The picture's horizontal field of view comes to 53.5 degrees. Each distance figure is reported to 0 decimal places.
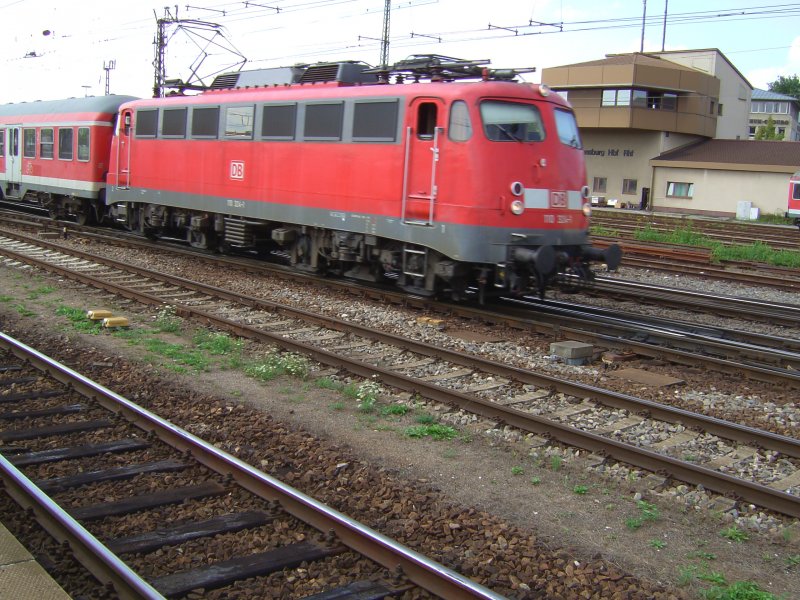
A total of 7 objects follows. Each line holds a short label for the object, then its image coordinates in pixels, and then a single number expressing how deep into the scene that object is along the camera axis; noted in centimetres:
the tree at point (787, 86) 12338
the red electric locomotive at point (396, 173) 1091
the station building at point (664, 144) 4600
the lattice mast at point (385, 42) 3216
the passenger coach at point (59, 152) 2094
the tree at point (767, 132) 6725
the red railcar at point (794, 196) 3744
